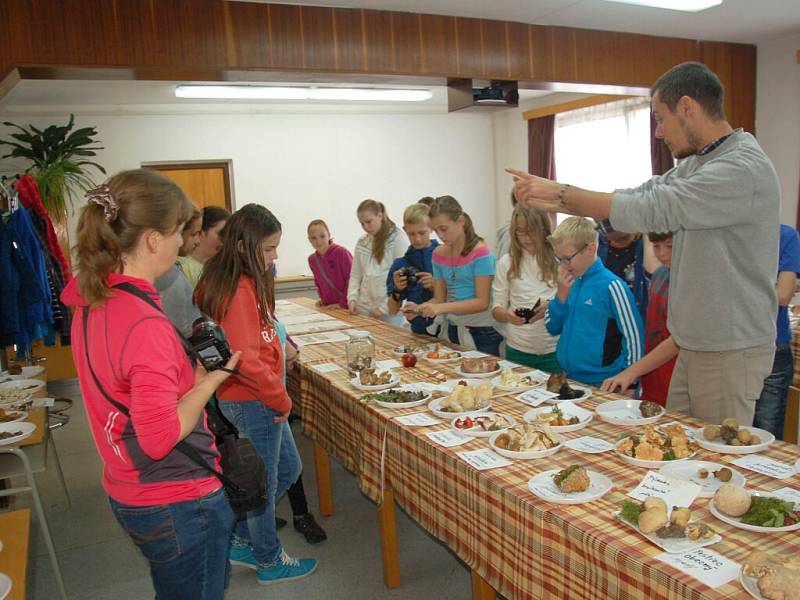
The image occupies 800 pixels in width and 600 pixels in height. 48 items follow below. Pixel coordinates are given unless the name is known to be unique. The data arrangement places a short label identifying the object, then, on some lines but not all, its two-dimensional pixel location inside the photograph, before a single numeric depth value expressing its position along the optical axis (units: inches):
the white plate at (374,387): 93.2
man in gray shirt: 65.4
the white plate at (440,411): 78.7
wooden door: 267.6
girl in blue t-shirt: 120.9
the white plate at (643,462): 59.3
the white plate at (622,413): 71.3
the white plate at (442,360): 108.6
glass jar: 104.4
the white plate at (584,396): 81.3
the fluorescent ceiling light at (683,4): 144.5
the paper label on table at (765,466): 55.8
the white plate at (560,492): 54.1
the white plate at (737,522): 46.3
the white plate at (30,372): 140.3
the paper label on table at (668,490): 52.1
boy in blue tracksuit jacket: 87.4
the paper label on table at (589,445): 65.1
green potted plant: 219.5
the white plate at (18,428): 92.8
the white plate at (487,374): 95.9
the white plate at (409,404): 84.6
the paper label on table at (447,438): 70.9
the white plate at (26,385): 125.8
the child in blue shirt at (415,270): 133.9
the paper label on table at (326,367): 109.4
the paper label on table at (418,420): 78.0
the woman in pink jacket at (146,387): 48.1
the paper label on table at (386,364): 109.0
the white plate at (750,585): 39.4
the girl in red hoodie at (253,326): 78.6
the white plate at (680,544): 45.5
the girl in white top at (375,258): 168.2
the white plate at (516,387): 88.6
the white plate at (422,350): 116.5
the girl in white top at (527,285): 112.6
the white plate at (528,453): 63.7
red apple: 107.1
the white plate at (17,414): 106.6
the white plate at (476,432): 71.5
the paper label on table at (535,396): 82.7
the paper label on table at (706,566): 41.8
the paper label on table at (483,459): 63.5
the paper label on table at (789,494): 50.7
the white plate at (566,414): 70.9
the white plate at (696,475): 54.4
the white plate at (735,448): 60.5
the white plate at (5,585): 60.9
